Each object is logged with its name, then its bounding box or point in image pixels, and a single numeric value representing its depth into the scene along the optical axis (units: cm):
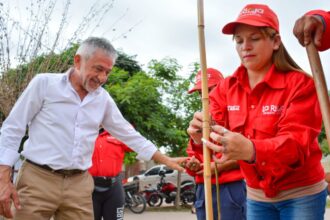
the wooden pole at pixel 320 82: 173
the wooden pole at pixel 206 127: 208
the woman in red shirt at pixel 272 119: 207
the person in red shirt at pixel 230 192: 356
